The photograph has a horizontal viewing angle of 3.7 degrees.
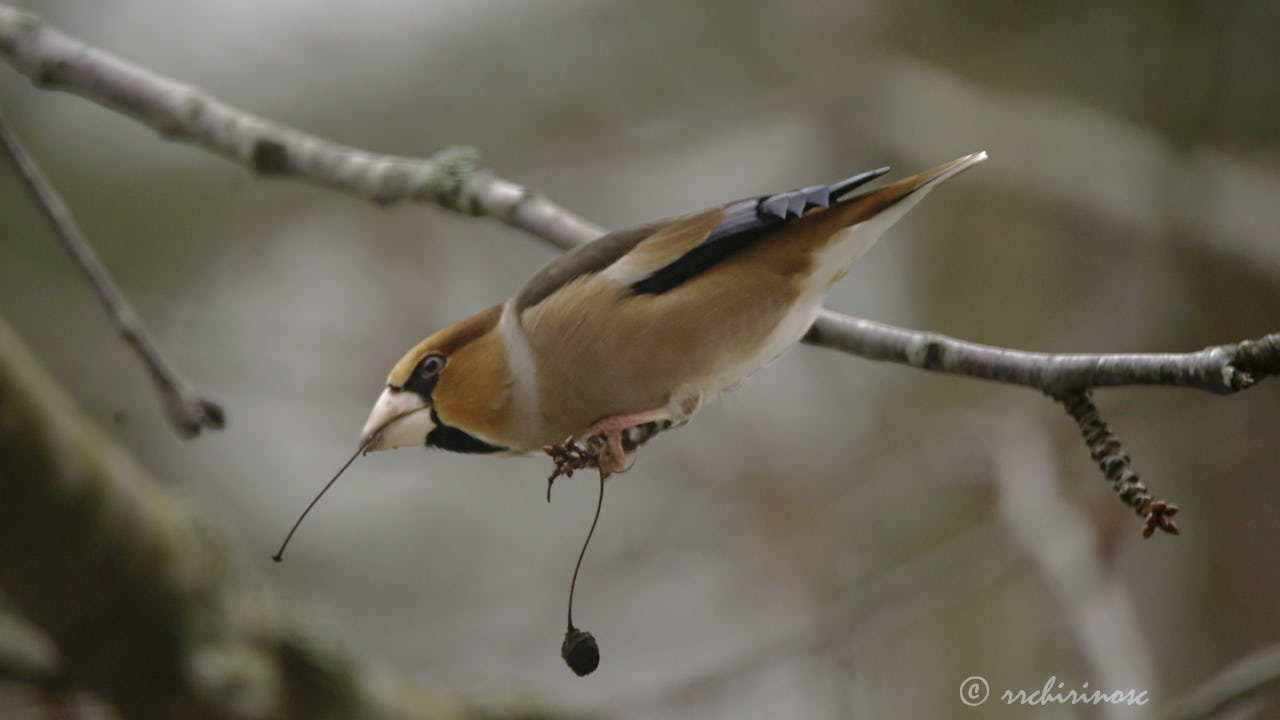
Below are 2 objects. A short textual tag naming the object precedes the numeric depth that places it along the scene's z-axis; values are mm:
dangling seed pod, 4933
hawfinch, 4966
